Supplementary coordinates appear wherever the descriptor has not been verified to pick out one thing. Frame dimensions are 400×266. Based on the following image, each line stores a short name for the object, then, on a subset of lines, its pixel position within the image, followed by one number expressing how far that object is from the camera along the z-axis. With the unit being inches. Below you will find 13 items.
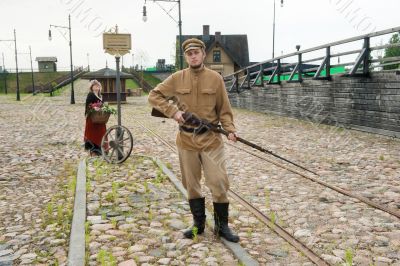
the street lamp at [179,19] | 861.3
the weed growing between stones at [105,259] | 144.8
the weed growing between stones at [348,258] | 143.6
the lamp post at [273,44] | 1702.4
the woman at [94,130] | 349.4
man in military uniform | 163.5
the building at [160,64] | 3070.9
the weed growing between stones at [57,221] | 158.4
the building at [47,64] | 3346.5
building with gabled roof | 2043.6
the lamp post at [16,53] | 1644.4
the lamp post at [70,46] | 1285.7
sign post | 313.1
